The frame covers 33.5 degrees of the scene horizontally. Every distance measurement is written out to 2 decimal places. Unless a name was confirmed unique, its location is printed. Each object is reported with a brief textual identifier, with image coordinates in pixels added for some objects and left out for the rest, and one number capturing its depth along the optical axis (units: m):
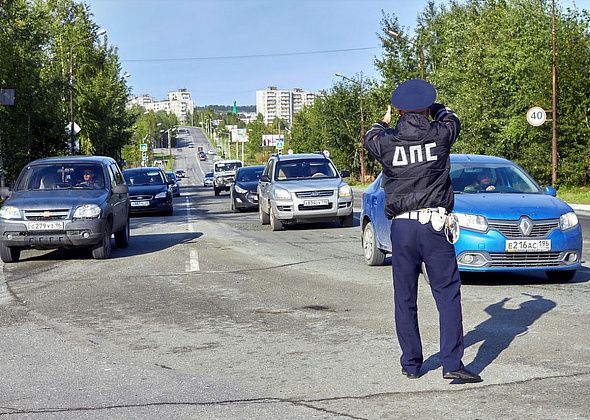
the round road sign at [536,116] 37.38
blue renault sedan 10.77
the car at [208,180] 87.72
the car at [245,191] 30.11
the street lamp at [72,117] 43.50
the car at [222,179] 54.44
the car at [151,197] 30.25
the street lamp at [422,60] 48.97
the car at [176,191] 53.06
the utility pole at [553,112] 39.09
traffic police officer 6.30
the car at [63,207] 15.04
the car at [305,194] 21.27
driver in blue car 11.84
